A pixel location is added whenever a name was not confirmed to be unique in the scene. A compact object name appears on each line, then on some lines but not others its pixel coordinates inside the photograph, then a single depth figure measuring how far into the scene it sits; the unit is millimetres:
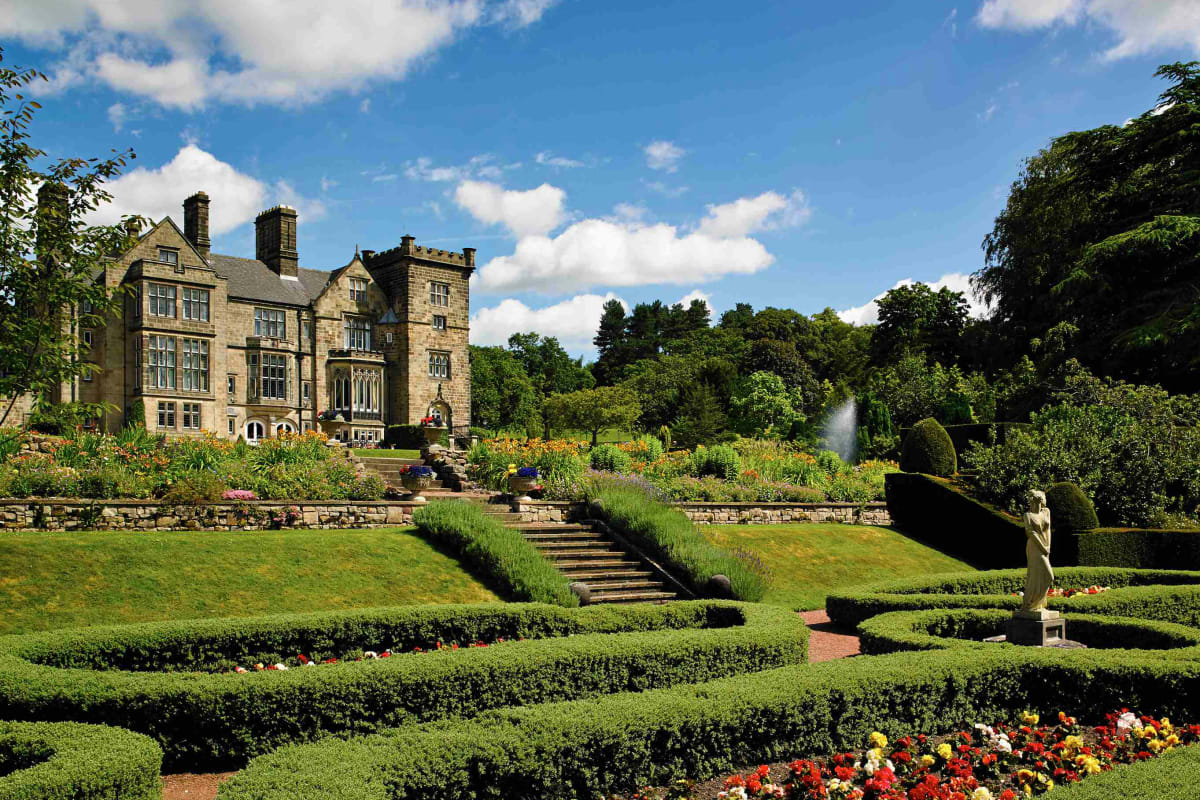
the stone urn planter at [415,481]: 17312
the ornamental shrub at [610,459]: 20828
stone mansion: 33197
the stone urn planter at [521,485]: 17297
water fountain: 39625
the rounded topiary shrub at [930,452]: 21453
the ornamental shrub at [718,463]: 21453
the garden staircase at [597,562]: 13742
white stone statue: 8742
